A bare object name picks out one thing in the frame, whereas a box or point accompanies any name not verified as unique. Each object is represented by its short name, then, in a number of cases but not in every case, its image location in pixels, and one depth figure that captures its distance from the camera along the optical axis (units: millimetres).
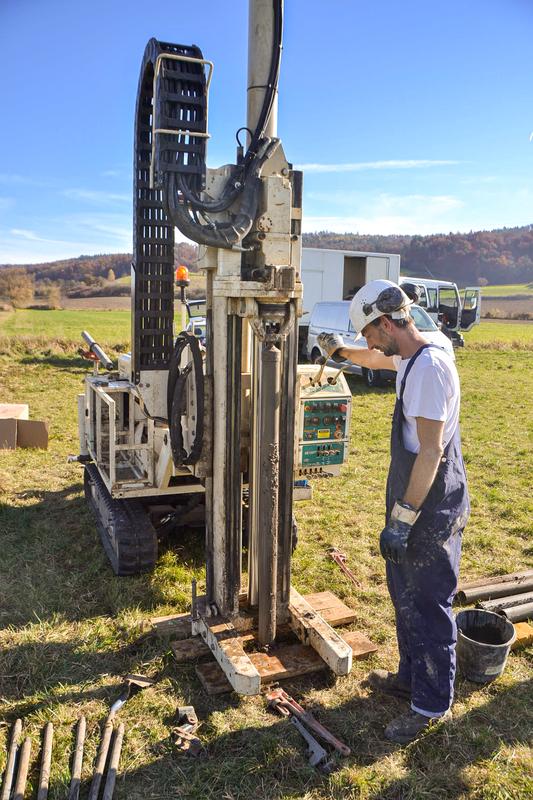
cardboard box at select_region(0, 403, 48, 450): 8867
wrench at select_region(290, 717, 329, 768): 3277
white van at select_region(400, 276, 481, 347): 22250
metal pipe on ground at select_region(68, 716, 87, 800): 3018
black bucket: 3980
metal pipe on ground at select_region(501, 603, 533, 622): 4668
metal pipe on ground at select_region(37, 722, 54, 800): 3018
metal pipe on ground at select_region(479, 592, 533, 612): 4695
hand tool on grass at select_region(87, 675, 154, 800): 3093
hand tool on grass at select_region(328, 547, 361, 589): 5453
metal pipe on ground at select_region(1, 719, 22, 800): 3000
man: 3332
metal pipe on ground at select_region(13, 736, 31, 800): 2992
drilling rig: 3762
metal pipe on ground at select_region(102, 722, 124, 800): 3035
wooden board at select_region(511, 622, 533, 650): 4441
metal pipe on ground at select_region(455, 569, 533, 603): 5000
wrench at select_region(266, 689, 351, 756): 3396
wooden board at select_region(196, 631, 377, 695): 3844
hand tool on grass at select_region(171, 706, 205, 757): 3344
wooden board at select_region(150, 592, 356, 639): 4426
